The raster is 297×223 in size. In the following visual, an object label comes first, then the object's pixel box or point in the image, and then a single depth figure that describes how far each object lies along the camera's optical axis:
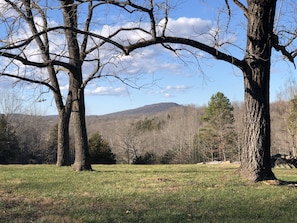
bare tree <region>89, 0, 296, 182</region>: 8.86
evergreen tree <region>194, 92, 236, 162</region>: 46.03
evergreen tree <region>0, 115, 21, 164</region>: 34.22
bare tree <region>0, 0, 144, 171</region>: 10.34
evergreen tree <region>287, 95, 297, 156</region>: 36.77
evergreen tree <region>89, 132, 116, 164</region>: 33.28
